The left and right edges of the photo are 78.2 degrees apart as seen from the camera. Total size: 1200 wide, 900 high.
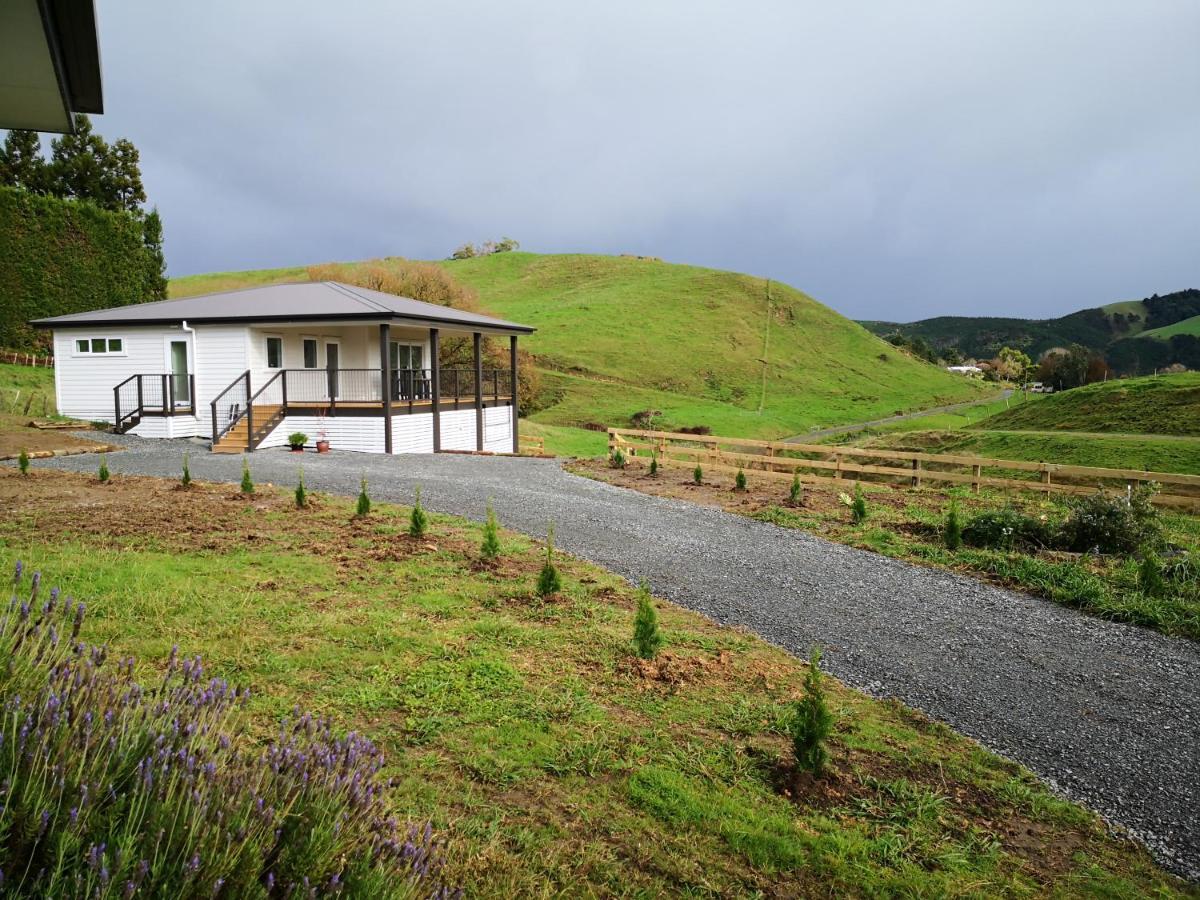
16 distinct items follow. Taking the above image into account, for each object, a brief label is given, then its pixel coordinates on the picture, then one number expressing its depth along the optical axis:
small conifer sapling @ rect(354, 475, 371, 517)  10.32
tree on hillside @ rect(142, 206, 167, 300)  37.09
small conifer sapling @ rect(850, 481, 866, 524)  12.37
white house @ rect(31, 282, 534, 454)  21.03
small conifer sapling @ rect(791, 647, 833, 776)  4.05
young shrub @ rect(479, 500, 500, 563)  8.27
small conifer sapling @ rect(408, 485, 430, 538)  9.16
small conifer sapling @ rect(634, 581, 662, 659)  5.45
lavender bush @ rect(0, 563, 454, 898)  1.74
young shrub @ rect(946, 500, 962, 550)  10.38
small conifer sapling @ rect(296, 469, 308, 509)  10.70
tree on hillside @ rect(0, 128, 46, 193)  41.94
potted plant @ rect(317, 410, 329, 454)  21.12
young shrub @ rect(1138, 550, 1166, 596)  8.20
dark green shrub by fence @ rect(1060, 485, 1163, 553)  10.21
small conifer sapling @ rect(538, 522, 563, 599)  7.13
